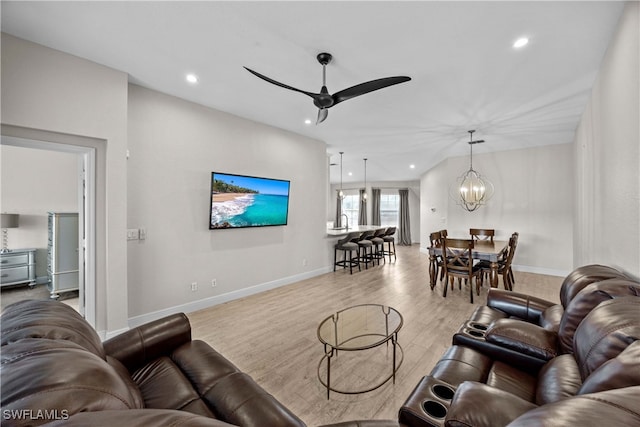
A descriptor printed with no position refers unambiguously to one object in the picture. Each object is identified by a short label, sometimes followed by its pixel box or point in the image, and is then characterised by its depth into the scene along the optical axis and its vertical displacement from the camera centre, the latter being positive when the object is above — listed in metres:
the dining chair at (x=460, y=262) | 4.17 -0.82
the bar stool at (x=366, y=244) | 6.27 -0.74
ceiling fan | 2.26 +1.12
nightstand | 4.51 -0.96
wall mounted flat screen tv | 3.96 +0.19
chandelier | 5.79 +0.55
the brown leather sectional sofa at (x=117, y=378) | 0.63 -0.53
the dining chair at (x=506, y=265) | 4.49 -0.90
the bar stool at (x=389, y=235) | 7.25 -0.65
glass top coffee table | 2.16 -1.13
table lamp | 4.45 -0.21
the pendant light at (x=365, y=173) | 7.86 +1.46
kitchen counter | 5.99 -0.44
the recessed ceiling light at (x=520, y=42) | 2.34 +1.54
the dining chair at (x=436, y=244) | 4.72 -0.56
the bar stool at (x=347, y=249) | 5.93 -0.81
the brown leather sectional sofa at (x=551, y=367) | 0.64 -0.76
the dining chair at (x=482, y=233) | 5.91 -0.46
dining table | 4.17 -0.67
